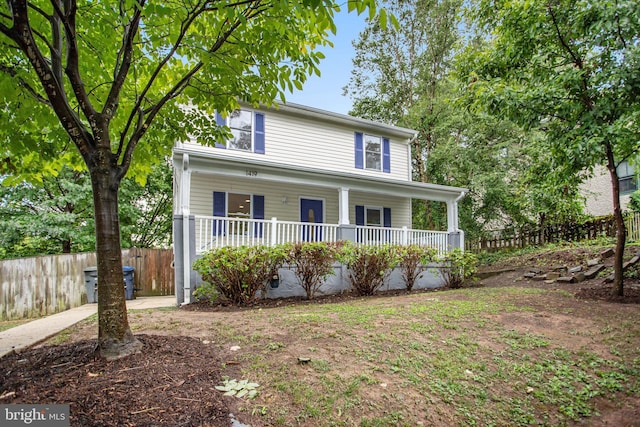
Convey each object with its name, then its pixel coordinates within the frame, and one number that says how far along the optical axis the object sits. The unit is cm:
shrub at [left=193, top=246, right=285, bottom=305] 680
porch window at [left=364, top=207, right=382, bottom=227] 1330
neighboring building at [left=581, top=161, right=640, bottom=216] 1605
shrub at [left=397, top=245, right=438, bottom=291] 886
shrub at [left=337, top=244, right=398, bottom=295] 817
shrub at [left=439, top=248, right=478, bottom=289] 933
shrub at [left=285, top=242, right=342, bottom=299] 749
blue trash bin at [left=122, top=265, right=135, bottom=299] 971
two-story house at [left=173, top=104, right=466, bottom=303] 818
